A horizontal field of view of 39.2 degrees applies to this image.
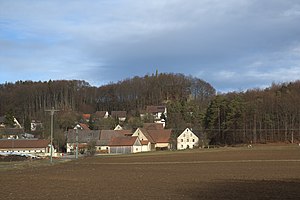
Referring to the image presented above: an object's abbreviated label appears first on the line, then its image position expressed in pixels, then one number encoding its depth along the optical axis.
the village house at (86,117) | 149.82
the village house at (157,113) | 150.85
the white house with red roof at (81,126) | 131.21
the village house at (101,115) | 150.75
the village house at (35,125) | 134.77
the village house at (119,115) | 153.46
